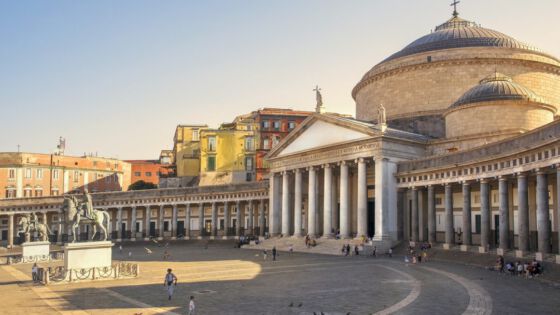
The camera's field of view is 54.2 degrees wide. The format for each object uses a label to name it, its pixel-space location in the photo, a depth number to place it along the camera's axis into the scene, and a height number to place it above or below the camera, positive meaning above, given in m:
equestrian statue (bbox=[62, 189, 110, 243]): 31.84 -0.37
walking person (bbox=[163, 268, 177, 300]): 21.79 -3.02
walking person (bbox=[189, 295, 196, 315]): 18.25 -3.32
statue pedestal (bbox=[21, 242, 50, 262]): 43.12 -3.57
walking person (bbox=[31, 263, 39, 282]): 28.48 -3.54
